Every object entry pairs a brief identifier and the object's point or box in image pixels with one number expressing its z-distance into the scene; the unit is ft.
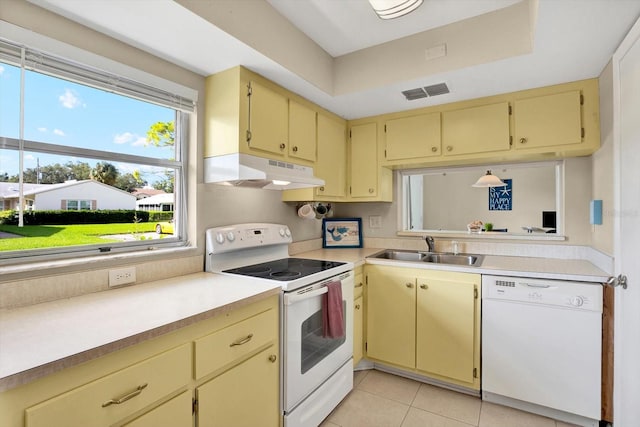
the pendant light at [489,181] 8.75
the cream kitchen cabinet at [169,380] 2.75
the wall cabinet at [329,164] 8.39
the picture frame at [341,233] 10.31
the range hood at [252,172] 6.02
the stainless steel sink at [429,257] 8.67
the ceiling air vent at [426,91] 7.28
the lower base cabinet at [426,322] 6.93
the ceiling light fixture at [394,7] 5.22
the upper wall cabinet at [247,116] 6.12
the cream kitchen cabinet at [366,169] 9.36
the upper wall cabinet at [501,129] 6.79
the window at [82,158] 4.36
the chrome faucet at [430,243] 9.04
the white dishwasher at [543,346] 5.92
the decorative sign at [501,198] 8.77
